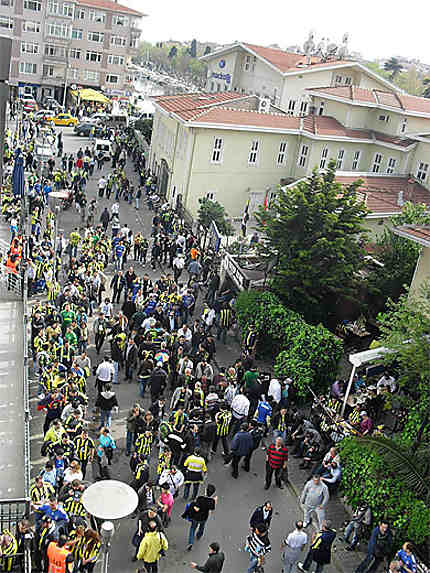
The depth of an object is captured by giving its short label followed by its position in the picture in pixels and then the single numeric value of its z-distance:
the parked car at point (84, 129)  48.00
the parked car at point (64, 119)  50.68
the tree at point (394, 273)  19.89
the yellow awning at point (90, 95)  55.44
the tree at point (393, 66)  118.88
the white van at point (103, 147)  39.22
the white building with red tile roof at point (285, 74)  40.72
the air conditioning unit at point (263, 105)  34.03
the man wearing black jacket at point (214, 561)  9.40
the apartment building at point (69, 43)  57.47
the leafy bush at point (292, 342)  15.77
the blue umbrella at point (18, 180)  25.33
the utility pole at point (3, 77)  5.37
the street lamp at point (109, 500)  9.22
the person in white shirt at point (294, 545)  10.15
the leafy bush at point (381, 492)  10.85
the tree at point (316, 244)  18.48
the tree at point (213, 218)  27.67
